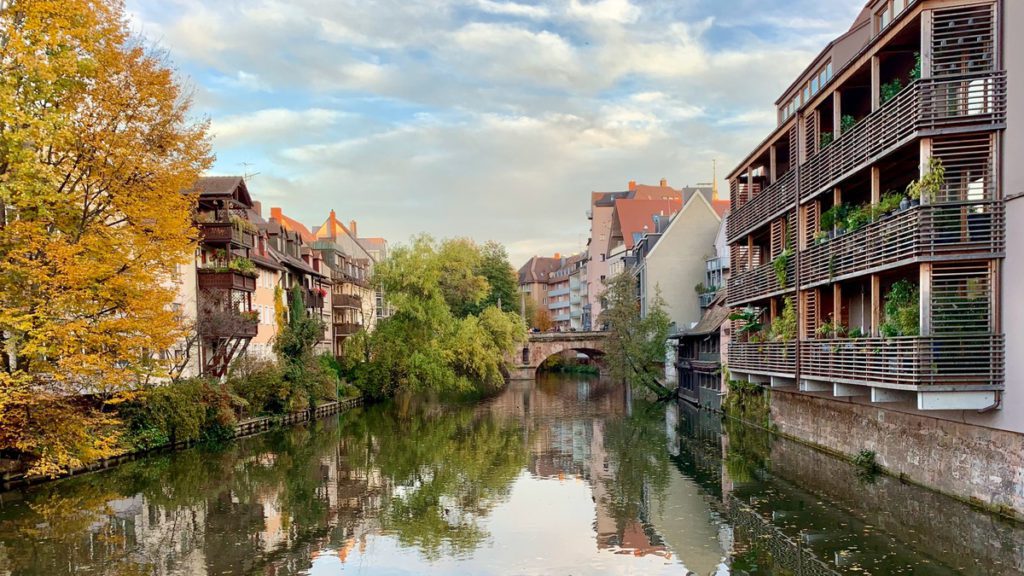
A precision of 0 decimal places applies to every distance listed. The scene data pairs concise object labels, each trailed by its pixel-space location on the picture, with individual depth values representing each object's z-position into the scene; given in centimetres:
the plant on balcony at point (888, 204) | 1658
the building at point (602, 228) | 8738
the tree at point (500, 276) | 8344
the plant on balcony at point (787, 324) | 2337
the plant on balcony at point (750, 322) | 2831
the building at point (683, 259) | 5730
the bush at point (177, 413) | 2619
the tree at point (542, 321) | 11229
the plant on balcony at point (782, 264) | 2406
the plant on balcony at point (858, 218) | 1831
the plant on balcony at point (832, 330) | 2023
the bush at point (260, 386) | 3403
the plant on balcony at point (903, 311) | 1586
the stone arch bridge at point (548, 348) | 6675
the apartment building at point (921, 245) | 1457
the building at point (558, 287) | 10556
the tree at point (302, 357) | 3790
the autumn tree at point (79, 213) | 1705
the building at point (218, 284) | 3322
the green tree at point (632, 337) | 4697
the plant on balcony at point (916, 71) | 1609
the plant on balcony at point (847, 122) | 2007
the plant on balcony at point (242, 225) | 3547
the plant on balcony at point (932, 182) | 1499
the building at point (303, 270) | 4816
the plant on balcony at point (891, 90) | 1716
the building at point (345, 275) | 5993
